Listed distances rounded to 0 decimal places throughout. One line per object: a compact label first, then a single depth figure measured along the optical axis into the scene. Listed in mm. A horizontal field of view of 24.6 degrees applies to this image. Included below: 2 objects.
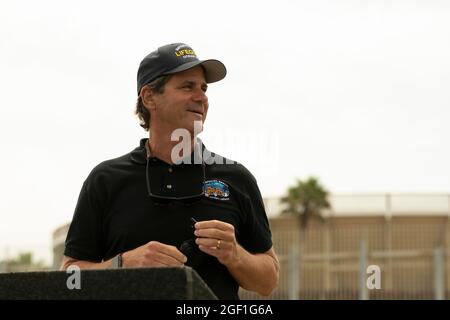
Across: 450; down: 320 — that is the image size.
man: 3781
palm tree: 53844
